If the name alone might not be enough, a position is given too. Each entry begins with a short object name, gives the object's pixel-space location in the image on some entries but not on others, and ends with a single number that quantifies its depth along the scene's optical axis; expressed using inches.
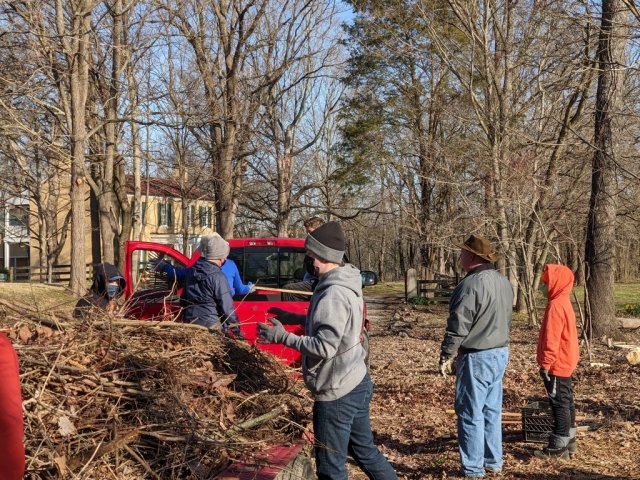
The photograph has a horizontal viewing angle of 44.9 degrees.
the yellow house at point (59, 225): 1632.6
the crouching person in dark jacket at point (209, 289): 255.0
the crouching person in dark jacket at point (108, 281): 314.2
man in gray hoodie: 168.7
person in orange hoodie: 262.8
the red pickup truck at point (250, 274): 309.7
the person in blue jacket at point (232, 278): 302.5
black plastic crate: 278.2
